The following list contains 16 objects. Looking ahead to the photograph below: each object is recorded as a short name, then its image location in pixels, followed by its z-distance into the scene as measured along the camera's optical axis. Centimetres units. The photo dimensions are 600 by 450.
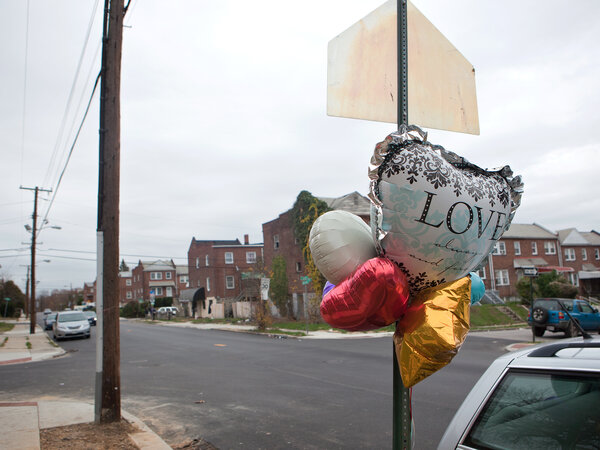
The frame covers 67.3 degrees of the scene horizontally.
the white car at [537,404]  199
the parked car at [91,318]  3322
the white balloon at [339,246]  222
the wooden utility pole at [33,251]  2910
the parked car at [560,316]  1636
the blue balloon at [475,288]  274
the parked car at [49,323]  3483
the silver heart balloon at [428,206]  195
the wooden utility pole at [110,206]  621
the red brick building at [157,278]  7488
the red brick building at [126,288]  9062
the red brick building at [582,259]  4219
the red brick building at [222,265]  4725
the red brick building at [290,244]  3055
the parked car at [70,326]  2327
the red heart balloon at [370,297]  199
